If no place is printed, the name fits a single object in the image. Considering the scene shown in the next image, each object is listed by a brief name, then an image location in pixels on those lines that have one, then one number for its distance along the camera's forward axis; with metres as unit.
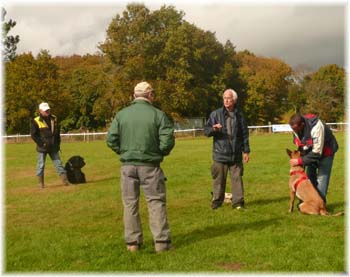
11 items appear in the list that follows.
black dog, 13.74
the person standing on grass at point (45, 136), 12.81
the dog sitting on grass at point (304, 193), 8.31
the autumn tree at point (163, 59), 52.47
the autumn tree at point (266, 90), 63.84
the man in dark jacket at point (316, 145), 8.22
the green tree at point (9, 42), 48.44
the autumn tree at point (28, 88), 48.81
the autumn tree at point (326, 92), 64.56
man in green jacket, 6.33
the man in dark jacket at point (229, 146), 9.13
